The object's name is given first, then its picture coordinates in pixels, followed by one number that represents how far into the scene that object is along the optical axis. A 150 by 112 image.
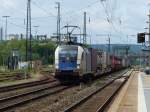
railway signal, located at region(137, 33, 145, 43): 48.64
